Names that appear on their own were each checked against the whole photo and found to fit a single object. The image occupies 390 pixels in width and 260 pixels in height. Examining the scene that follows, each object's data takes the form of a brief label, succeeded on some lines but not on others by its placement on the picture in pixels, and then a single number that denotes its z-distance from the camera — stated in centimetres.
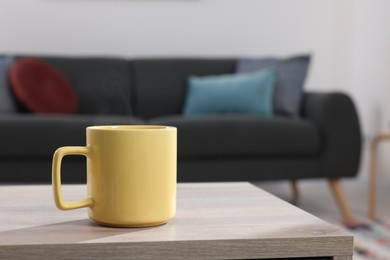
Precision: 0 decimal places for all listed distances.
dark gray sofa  236
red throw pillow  286
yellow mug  67
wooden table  59
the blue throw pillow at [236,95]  292
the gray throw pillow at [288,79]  294
